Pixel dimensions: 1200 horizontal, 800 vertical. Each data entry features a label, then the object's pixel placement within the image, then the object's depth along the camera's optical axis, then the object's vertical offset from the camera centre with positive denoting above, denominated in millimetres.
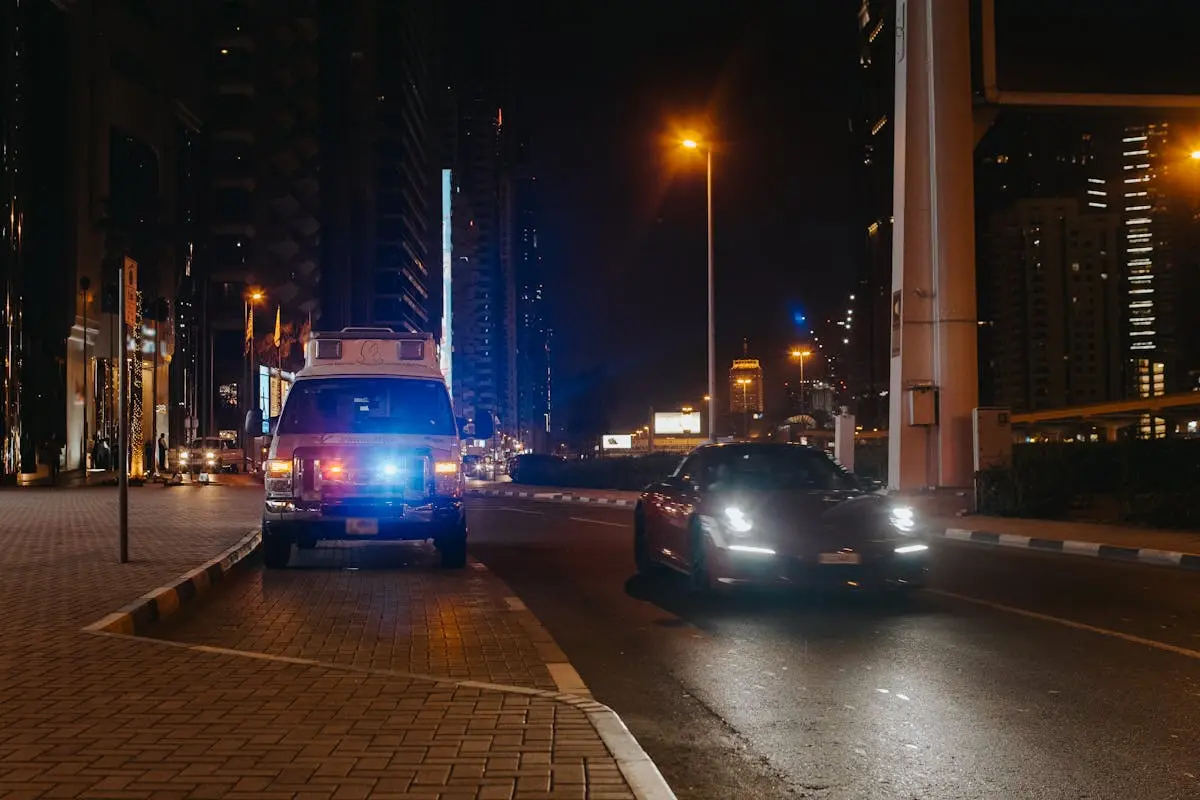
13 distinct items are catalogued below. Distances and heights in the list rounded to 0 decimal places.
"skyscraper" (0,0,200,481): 44531 +9778
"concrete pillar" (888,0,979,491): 24391 +3852
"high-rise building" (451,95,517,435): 192625 +10363
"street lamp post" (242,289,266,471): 66375 +6408
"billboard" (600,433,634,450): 113938 +46
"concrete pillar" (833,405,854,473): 27297 +80
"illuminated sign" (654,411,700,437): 102688 +1696
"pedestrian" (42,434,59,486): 42450 -408
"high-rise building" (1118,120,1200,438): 108812 +19294
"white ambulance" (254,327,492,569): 14102 -311
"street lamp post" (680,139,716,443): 32500 +3180
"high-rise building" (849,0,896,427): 117938 +24451
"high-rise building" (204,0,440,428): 90750 +25089
